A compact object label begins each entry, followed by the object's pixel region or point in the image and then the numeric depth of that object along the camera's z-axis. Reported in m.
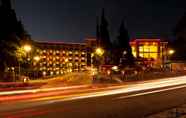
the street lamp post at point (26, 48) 53.73
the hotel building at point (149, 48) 144.00
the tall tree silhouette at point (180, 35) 64.38
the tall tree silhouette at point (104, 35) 79.25
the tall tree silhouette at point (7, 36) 48.59
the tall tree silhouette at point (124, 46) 85.19
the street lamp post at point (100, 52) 78.39
